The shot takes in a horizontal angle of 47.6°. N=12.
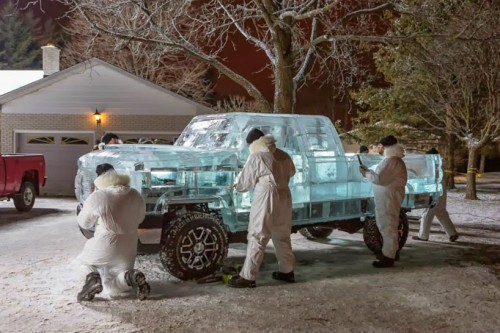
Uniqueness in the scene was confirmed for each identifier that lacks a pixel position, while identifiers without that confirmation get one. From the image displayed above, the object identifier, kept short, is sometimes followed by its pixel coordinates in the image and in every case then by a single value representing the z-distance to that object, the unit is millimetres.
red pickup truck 13055
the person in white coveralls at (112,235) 6062
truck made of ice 6848
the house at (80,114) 18625
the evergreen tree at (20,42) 52719
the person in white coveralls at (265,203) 6656
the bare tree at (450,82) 16016
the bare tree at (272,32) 13320
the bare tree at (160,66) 33469
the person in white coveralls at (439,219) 10297
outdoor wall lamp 18531
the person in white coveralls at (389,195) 7820
